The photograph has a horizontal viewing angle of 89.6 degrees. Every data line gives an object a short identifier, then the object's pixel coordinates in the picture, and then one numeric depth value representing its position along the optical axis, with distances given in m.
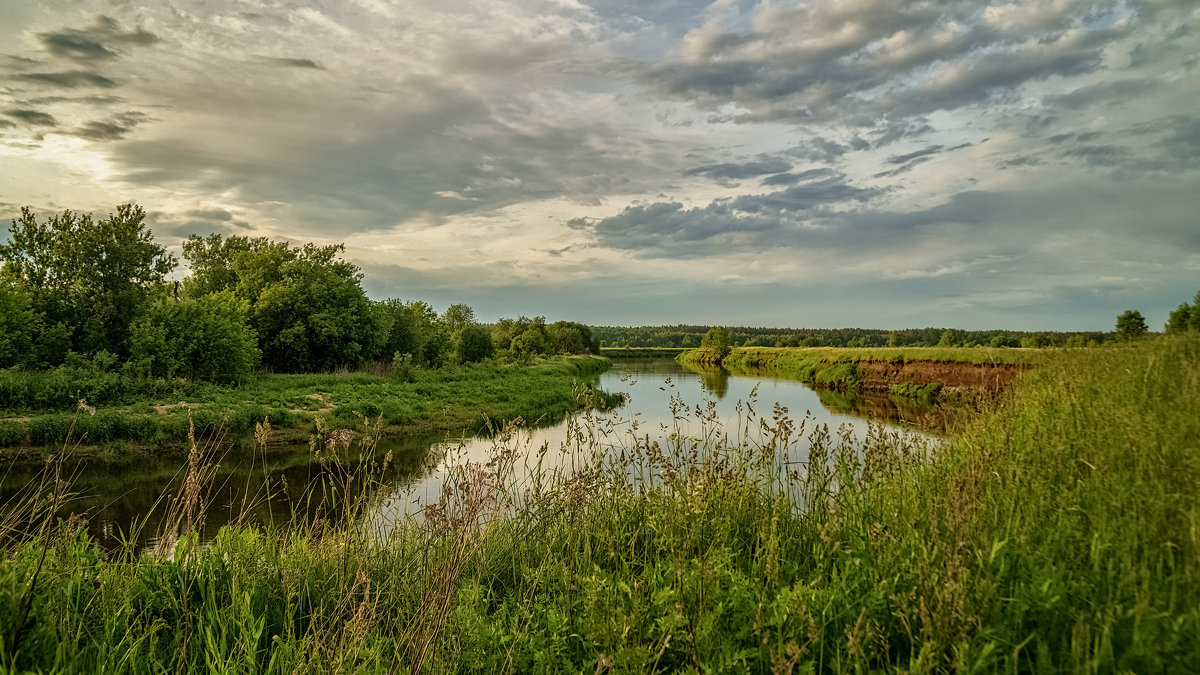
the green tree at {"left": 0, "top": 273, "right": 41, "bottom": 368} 20.70
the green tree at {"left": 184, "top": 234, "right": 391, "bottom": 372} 36.22
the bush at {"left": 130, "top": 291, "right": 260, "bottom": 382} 22.75
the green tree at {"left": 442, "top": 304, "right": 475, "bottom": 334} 82.30
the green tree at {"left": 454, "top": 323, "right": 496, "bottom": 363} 55.31
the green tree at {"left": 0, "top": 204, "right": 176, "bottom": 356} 23.55
